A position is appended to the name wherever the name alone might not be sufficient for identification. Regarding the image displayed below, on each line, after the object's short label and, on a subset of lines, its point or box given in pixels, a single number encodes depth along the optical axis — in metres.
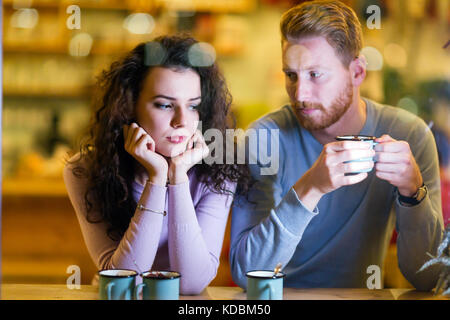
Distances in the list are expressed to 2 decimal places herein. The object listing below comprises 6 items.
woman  3.65
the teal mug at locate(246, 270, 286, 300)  3.45
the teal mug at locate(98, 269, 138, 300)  3.44
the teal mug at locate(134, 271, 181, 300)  3.44
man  3.66
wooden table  3.56
